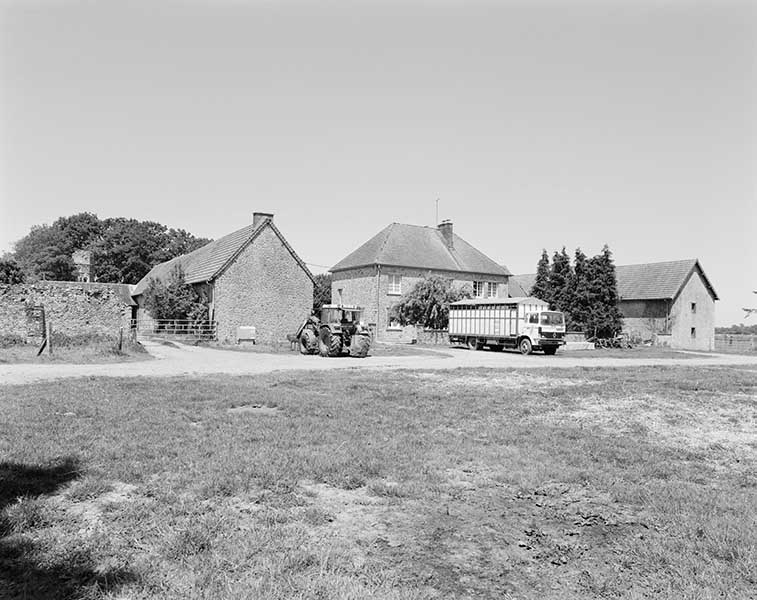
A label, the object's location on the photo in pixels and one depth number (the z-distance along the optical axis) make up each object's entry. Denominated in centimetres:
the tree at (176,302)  3409
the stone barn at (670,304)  4622
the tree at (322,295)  6438
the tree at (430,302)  4194
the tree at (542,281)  4703
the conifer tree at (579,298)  4391
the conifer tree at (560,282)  4491
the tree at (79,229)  8394
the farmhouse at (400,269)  4469
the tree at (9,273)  3723
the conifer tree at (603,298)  4344
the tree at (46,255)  7825
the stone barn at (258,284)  3362
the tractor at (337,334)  2497
